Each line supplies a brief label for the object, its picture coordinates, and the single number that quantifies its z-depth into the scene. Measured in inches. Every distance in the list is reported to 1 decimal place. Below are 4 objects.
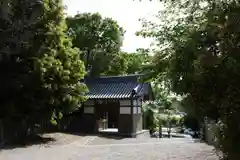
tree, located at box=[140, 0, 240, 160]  276.1
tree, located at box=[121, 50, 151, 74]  1517.2
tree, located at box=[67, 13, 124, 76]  1294.3
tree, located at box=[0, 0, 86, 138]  614.2
